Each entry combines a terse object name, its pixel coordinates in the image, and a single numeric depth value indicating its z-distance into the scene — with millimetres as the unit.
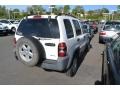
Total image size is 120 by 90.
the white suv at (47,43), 2309
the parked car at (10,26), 10297
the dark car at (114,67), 1203
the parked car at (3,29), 8291
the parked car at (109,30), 5683
